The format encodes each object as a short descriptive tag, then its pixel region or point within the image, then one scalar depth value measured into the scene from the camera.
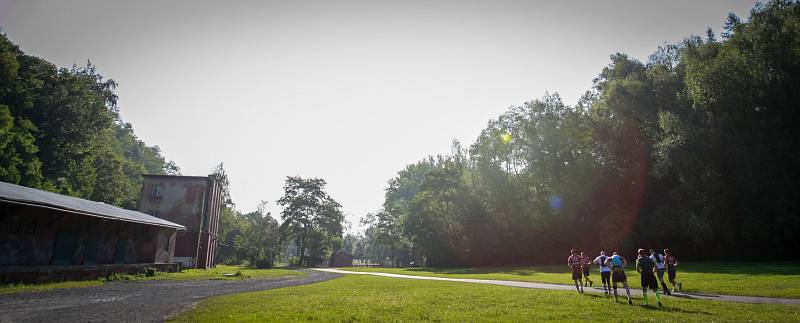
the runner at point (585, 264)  20.38
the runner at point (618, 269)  15.09
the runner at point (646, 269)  14.46
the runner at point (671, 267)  18.33
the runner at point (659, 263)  18.19
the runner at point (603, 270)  17.23
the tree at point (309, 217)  84.88
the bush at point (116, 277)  26.31
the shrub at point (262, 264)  68.79
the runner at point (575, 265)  19.09
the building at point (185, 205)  51.31
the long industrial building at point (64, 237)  20.19
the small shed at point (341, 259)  88.38
